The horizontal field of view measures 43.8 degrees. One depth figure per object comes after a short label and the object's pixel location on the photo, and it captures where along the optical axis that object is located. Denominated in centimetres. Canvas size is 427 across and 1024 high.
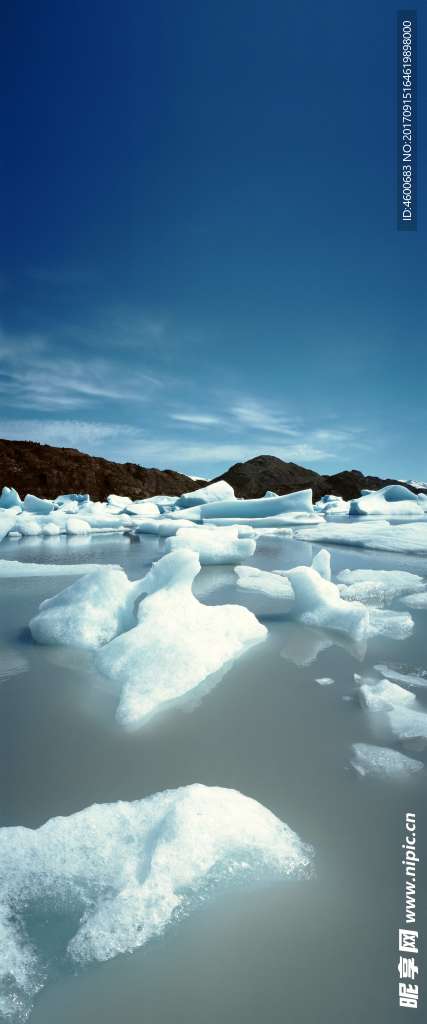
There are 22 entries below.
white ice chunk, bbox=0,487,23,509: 1719
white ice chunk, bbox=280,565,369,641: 249
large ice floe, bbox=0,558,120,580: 452
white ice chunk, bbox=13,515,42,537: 1041
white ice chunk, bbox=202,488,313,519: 1270
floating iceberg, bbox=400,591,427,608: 307
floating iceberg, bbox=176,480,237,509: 1586
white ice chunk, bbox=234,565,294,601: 348
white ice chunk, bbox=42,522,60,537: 1030
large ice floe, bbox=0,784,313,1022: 78
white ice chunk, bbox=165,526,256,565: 470
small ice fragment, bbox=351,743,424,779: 123
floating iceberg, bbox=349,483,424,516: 1605
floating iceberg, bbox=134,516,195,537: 915
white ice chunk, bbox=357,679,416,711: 161
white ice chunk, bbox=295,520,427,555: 645
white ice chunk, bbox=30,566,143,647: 231
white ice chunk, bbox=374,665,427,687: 178
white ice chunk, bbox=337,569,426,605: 333
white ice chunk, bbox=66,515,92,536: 1074
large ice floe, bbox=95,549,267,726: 168
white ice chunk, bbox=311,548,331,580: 325
